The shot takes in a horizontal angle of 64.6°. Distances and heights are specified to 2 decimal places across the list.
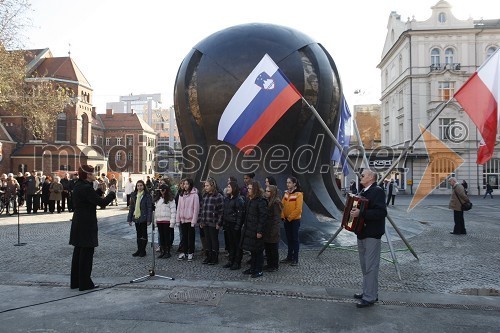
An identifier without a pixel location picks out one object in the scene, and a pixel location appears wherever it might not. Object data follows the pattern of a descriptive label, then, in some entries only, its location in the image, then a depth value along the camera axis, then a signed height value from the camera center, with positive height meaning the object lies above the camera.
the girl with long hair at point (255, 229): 6.89 -1.06
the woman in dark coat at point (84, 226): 6.12 -0.89
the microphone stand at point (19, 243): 9.84 -1.82
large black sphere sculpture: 10.79 +1.82
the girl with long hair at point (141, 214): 8.53 -0.98
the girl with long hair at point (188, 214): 8.15 -0.92
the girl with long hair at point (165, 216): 8.48 -1.00
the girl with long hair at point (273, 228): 7.18 -1.07
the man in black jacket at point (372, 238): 5.36 -0.97
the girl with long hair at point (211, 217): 7.80 -0.96
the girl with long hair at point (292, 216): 7.77 -0.93
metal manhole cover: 5.43 -1.82
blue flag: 12.59 +1.26
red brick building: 53.72 +4.87
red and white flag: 6.65 +1.21
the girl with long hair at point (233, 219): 7.62 -0.97
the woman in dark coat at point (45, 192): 17.99 -1.01
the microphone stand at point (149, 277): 6.49 -1.82
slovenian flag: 7.97 +1.43
